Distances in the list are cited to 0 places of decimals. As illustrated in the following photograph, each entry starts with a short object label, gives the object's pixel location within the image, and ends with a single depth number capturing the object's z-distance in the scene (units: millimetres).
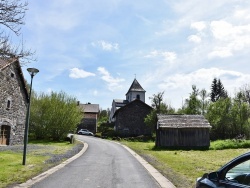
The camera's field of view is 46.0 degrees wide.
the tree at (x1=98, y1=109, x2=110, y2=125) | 99250
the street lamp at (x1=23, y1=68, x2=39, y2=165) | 14273
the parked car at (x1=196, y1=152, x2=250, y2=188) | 3869
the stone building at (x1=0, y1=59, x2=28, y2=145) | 27234
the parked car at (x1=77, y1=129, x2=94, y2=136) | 63172
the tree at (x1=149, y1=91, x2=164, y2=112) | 56969
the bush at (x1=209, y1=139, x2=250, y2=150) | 32094
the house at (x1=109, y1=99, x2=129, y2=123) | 83194
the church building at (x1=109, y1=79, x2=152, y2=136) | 60781
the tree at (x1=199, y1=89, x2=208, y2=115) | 60200
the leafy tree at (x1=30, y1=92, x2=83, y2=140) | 38500
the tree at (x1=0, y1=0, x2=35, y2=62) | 9828
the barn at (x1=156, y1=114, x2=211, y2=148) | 32844
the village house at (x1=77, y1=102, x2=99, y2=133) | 75188
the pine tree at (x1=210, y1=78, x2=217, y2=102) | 87062
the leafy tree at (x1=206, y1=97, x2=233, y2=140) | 49875
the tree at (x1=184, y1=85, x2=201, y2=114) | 56150
